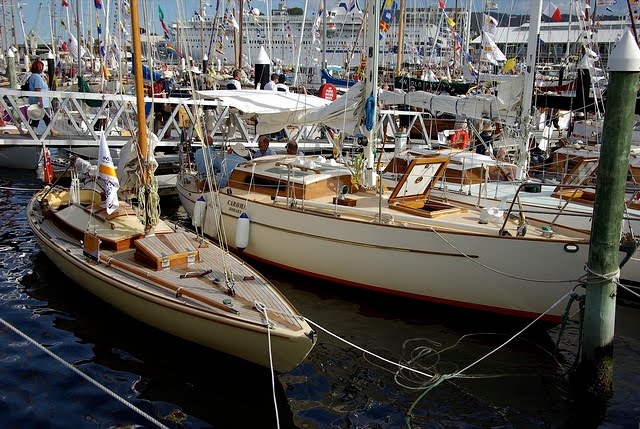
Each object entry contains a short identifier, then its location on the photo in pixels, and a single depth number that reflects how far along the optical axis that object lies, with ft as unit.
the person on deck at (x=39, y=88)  63.62
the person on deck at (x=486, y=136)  56.93
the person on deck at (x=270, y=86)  67.77
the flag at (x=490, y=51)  66.54
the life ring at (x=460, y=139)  57.77
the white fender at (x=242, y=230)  38.19
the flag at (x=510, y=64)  60.96
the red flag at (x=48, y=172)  44.45
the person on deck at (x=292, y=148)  46.24
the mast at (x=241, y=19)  94.58
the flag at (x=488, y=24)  69.51
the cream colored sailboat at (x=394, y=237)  29.68
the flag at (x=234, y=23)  94.73
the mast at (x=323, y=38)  58.70
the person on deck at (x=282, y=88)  74.74
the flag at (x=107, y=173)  29.89
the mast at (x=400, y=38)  81.36
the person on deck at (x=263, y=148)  45.68
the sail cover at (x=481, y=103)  50.67
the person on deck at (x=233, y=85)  72.30
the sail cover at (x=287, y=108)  40.68
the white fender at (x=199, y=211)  41.39
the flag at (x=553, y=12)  72.54
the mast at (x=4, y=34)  131.71
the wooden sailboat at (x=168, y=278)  23.66
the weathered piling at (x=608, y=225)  21.77
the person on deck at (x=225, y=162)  42.60
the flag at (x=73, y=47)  112.55
